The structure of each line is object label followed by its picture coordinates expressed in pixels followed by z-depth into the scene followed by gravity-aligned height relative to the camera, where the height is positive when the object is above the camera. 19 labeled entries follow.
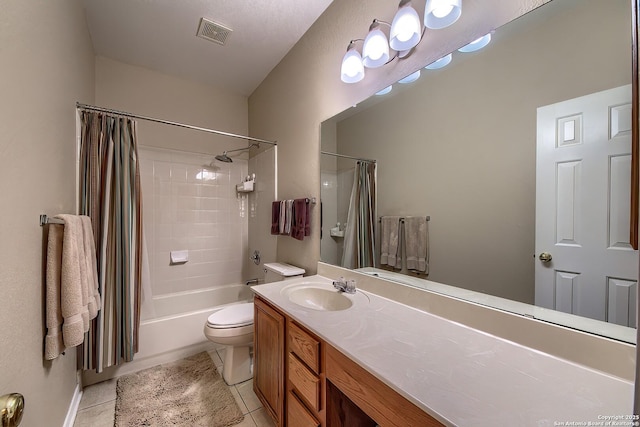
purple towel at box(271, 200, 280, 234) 2.21 -0.06
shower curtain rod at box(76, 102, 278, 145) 1.64 +0.72
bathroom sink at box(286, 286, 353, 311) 1.41 -0.52
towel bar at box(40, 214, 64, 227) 1.03 -0.05
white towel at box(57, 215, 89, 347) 1.09 -0.37
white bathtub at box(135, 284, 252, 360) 1.99 -1.01
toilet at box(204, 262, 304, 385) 1.73 -0.89
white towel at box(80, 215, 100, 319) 1.28 -0.32
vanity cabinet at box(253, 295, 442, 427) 0.70 -0.67
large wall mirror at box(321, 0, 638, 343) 0.70 +0.18
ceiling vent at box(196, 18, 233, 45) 1.90 +1.48
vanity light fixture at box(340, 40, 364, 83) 1.45 +0.90
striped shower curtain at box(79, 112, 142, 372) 1.67 -0.12
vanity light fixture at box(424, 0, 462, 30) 1.01 +0.87
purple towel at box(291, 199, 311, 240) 1.89 -0.05
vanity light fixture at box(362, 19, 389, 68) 1.29 +0.91
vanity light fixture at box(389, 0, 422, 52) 1.12 +0.89
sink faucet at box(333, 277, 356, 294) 1.40 -0.43
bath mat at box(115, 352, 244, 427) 1.46 -1.27
